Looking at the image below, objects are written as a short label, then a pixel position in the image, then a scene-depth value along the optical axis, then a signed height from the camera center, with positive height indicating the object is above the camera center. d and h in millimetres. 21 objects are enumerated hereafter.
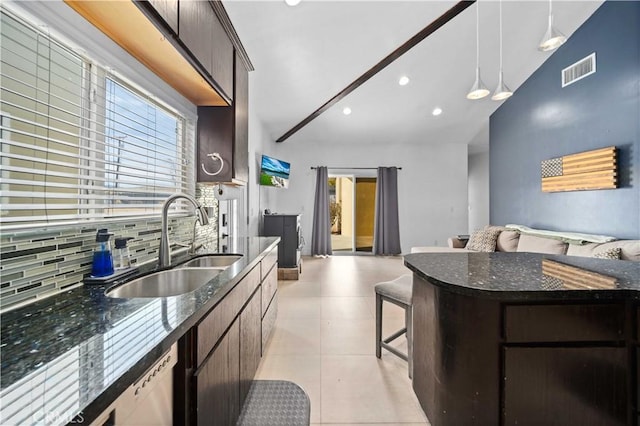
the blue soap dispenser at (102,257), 1185 -181
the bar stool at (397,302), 2021 -647
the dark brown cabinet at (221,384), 976 -678
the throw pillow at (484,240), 4473 -374
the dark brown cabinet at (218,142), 2260 +593
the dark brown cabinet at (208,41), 1430 +1038
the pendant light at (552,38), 2125 +1370
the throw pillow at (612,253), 2754 -347
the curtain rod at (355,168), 6796 +1174
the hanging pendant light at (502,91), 2850 +1289
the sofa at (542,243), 2804 -329
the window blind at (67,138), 928 +327
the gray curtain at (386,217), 6594 -13
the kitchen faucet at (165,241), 1569 -146
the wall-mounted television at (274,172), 5234 +863
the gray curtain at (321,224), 6547 -185
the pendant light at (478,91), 2834 +1287
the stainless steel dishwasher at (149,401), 589 -445
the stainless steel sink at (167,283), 1274 -352
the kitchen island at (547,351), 1160 -562
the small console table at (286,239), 4648 -398
